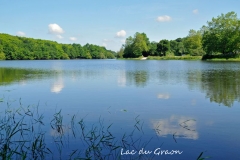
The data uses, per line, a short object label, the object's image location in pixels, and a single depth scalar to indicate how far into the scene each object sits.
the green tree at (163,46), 107.07
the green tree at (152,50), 114.11
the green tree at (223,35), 68.12
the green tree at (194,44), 92.12
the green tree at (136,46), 113.00
